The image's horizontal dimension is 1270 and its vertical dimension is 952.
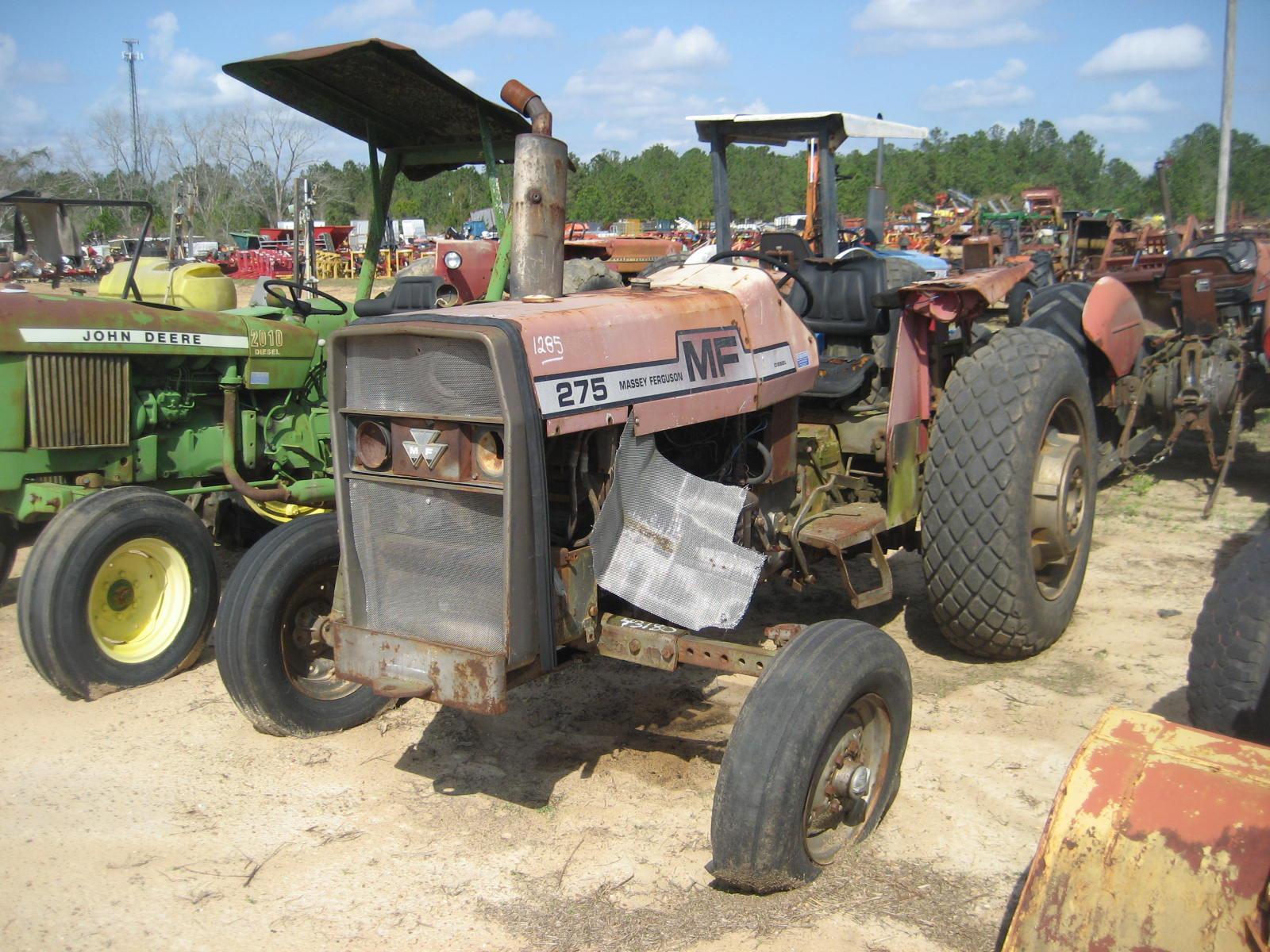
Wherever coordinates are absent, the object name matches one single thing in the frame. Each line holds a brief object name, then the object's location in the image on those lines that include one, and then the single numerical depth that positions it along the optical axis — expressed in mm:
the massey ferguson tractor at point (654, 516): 3086
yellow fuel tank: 6621
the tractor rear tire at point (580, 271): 8823
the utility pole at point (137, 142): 50344
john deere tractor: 4633
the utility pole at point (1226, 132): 15469
